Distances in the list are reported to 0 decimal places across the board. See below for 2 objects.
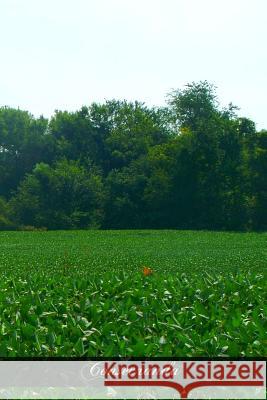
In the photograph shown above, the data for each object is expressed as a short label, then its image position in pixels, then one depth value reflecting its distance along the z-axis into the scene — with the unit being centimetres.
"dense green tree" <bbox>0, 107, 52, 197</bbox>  7925
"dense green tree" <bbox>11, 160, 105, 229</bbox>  6397
